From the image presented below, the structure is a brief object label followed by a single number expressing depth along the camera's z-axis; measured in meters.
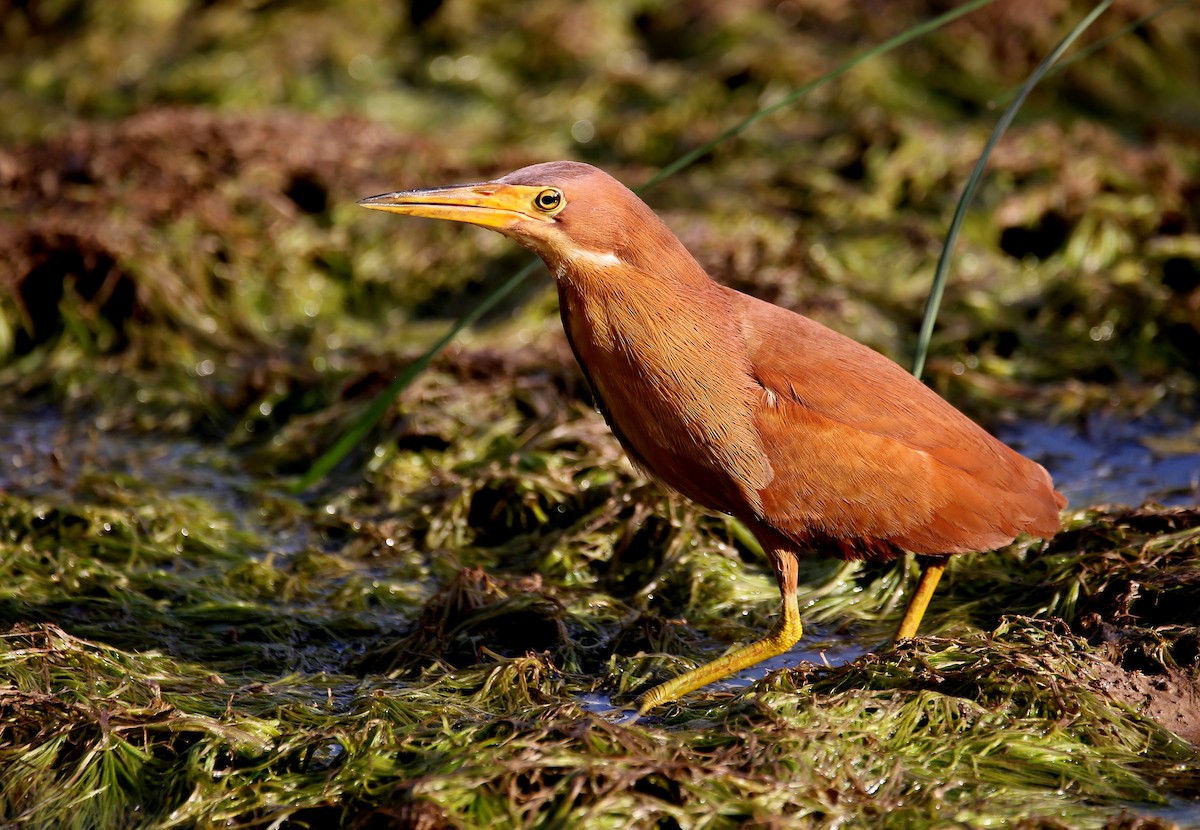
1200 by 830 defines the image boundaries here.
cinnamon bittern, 7.54
